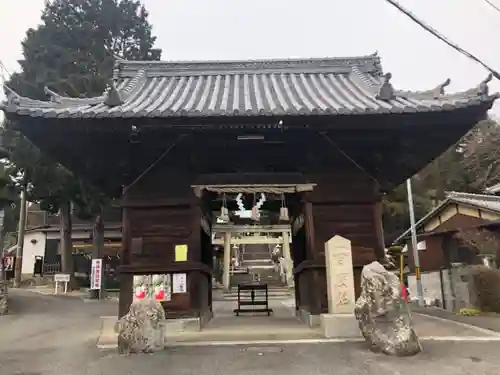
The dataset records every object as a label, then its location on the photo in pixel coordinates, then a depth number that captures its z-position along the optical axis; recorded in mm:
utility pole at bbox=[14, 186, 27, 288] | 25516
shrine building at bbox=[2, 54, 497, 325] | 7707
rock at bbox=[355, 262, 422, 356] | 6293
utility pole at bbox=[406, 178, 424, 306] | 18562
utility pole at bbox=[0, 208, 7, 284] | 16453
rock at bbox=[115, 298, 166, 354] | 6699
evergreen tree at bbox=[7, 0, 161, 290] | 20609
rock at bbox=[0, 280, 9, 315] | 15344
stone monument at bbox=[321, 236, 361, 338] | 7664
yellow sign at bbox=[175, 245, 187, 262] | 8555
